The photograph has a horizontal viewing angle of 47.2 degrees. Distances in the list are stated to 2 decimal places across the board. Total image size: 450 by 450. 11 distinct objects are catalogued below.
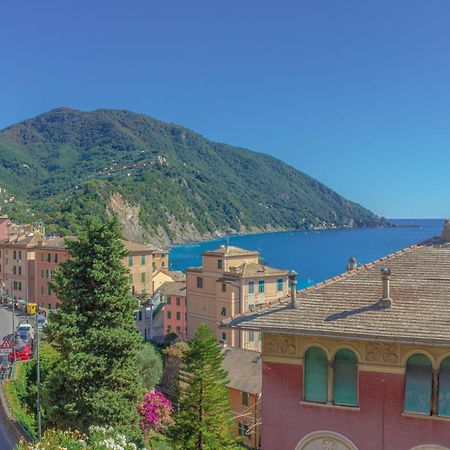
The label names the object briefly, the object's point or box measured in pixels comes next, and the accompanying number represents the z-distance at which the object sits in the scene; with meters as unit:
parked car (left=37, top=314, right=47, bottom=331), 46.53
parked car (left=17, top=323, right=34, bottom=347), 41.53
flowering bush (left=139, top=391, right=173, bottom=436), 27.72
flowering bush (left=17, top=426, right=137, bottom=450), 10.69
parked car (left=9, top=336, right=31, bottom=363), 34.38
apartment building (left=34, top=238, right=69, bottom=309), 60.19
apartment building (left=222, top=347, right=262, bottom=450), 32.75
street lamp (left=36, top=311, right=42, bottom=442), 19.11
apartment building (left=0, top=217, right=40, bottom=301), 63.44
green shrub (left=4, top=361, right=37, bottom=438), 22.22
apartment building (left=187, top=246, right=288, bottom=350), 49.08
